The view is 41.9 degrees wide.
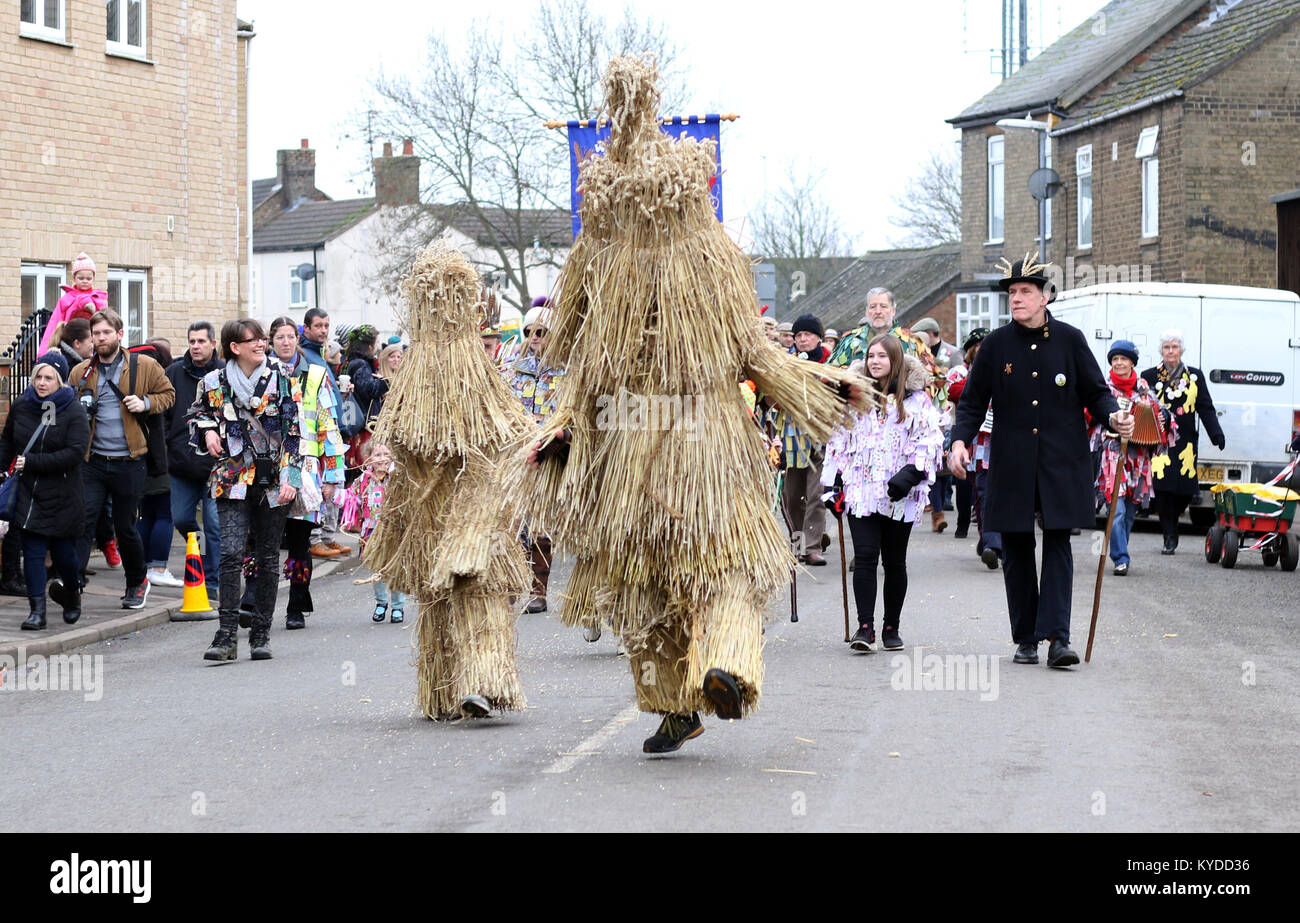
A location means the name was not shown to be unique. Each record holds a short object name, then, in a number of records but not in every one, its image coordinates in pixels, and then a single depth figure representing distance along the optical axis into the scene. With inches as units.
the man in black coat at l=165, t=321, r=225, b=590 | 530.6
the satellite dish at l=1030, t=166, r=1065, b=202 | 1350.9
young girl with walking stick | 402.3
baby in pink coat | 585.0
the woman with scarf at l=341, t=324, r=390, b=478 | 593.3
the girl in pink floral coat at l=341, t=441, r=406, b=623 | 502.9
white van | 764.6
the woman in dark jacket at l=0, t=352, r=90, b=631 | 470.6
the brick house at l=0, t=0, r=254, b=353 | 778.2
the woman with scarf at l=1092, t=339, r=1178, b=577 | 589.0
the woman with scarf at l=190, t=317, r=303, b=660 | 404.8
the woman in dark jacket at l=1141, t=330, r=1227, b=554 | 645.3
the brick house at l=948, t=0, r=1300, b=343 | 1240.8
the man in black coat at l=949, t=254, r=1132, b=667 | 378.0
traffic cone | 509.9
